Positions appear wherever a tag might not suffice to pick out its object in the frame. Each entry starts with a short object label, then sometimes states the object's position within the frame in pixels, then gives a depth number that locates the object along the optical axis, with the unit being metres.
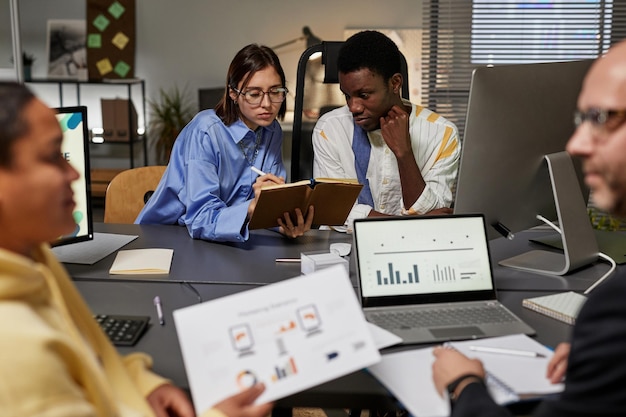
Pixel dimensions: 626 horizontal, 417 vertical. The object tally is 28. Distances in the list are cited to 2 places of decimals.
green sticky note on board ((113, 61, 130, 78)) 5.24
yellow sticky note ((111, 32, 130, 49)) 5.20
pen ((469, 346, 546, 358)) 1.36
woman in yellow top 0.86
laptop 1.58
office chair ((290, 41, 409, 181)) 2.78
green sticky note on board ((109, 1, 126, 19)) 5.16
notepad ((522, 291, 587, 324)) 1.57
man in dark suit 0.93
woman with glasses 2.27
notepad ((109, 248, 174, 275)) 1.85
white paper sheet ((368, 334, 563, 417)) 1.20
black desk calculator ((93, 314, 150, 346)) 1.42
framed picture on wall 5.22
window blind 4.45
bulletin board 5.16
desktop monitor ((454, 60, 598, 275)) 1.69
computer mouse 2.01
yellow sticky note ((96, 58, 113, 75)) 5.22
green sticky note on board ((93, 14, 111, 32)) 5.18
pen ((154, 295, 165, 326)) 1.53
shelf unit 5.16
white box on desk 1.85
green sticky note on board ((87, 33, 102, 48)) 5.18
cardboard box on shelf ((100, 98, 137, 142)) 5.11
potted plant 5.18
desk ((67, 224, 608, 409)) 1.27
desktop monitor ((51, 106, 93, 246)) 1.86
